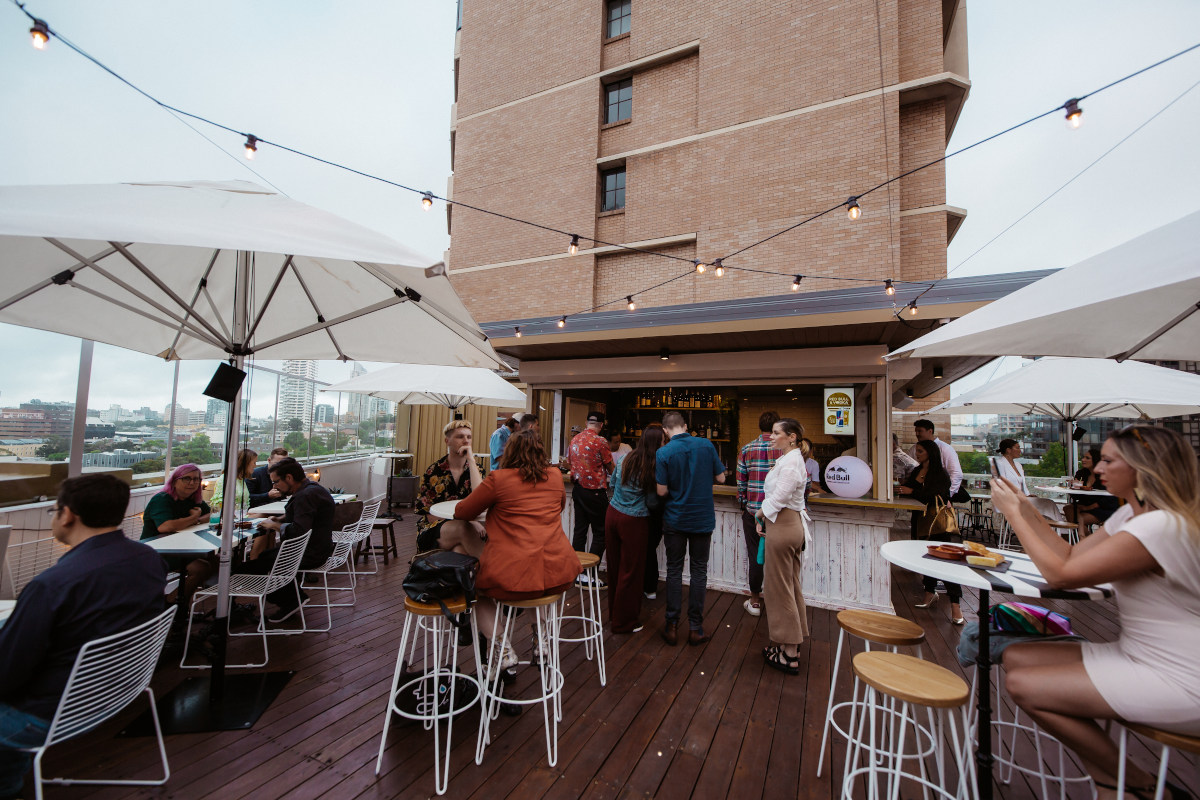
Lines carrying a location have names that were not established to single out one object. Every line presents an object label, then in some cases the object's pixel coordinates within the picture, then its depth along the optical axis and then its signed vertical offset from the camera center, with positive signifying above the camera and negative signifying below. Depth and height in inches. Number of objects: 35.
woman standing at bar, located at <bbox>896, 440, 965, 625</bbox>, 198.1 -24.0
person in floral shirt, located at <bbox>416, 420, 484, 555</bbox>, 135.9 -19.1
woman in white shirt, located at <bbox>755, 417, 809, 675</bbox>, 137.3 -36.8
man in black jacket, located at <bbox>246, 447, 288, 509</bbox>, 229.0 -37.9
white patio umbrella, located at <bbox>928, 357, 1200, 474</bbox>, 189.2 +22.7
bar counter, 185.5 -52.9
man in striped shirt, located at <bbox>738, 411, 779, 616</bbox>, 173.6 -22.7
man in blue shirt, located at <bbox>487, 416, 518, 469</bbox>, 261.6 -11.7
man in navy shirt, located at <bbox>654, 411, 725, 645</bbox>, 156.8 -30.4
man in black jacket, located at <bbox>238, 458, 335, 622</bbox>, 155.3 -38.6
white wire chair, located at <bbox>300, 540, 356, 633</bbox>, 167.8 -55.8
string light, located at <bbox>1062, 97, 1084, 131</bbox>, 138.0 +98.9
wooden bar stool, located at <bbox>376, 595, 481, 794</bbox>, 91.5 -70.3
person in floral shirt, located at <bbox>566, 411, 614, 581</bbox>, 195.5 -23.2
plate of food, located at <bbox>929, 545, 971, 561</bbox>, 91.0 -24.9
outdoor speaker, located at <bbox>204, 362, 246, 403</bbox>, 112.6 +7.6
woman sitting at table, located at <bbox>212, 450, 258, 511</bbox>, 189.0 -26.9
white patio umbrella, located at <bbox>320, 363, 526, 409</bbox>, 234.2 +19.3
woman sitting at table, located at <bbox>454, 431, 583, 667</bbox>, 100.3 -24.0
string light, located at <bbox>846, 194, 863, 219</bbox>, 205.9 +101.7
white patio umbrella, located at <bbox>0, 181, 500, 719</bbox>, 74.5 +31.3
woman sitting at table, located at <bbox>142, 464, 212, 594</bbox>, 149.6 -34.2
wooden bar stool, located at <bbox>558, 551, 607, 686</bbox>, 127.2 -62.8
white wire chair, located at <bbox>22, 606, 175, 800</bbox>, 71.0 -44.8
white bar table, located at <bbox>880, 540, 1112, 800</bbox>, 72.2 -25.5
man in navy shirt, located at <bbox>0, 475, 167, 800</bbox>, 69.0 -32.4
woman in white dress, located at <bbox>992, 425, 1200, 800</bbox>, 59.9 -24.7
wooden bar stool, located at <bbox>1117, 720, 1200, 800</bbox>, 58.7 -40.1
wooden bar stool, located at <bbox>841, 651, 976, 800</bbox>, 68.6 -40.4
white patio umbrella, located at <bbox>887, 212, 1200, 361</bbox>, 63.8 +22.4
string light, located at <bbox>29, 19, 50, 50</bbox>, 118.3 +98.8
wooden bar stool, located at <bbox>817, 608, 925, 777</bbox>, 88.0 -40.4
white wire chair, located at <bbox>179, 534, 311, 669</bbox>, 137.6 -52.9
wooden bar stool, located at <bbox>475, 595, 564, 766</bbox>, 97.4 -58.6
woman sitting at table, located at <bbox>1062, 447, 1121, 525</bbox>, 233.8 -36.1
